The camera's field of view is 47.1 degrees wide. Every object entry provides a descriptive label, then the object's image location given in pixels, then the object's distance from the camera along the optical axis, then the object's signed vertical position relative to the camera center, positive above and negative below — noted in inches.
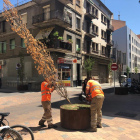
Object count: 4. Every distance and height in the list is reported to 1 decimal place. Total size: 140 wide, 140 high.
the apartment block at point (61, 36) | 764.0 +212.5
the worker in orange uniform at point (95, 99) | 181.9 -28.2
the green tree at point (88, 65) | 940.6 +54.4
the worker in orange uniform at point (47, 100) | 190.4 -30.3
